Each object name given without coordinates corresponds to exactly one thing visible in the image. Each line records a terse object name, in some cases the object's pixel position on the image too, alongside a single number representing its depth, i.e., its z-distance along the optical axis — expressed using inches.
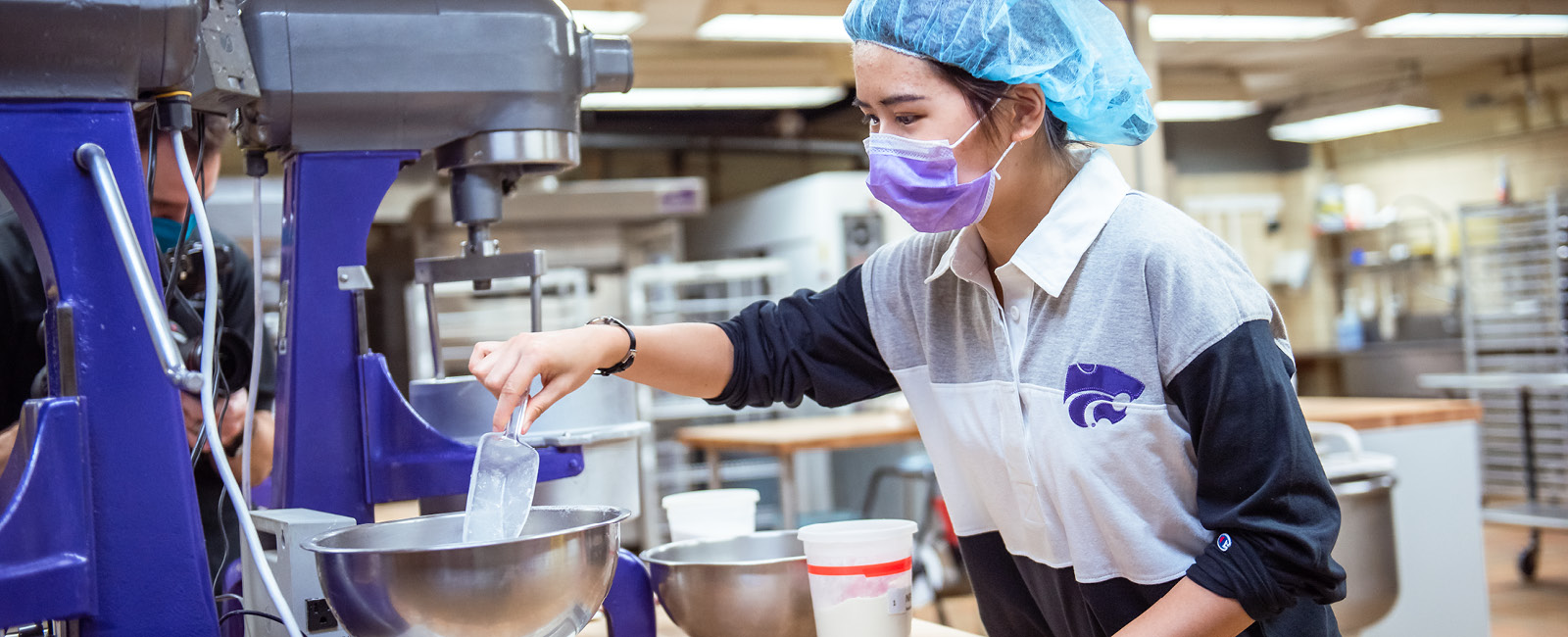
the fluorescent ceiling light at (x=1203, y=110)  330.3
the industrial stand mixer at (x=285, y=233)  36.1
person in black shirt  58.6
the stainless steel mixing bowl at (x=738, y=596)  47.9
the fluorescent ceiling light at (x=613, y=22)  229.3
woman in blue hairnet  42.1
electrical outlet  43.3
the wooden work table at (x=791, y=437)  169.3
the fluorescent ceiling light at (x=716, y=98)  296.8
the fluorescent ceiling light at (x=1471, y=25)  267.7
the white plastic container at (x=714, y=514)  55.7
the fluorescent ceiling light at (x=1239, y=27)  243.1
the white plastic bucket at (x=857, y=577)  45.3
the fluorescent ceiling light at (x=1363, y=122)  332.8
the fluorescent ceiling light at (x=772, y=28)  231.6
